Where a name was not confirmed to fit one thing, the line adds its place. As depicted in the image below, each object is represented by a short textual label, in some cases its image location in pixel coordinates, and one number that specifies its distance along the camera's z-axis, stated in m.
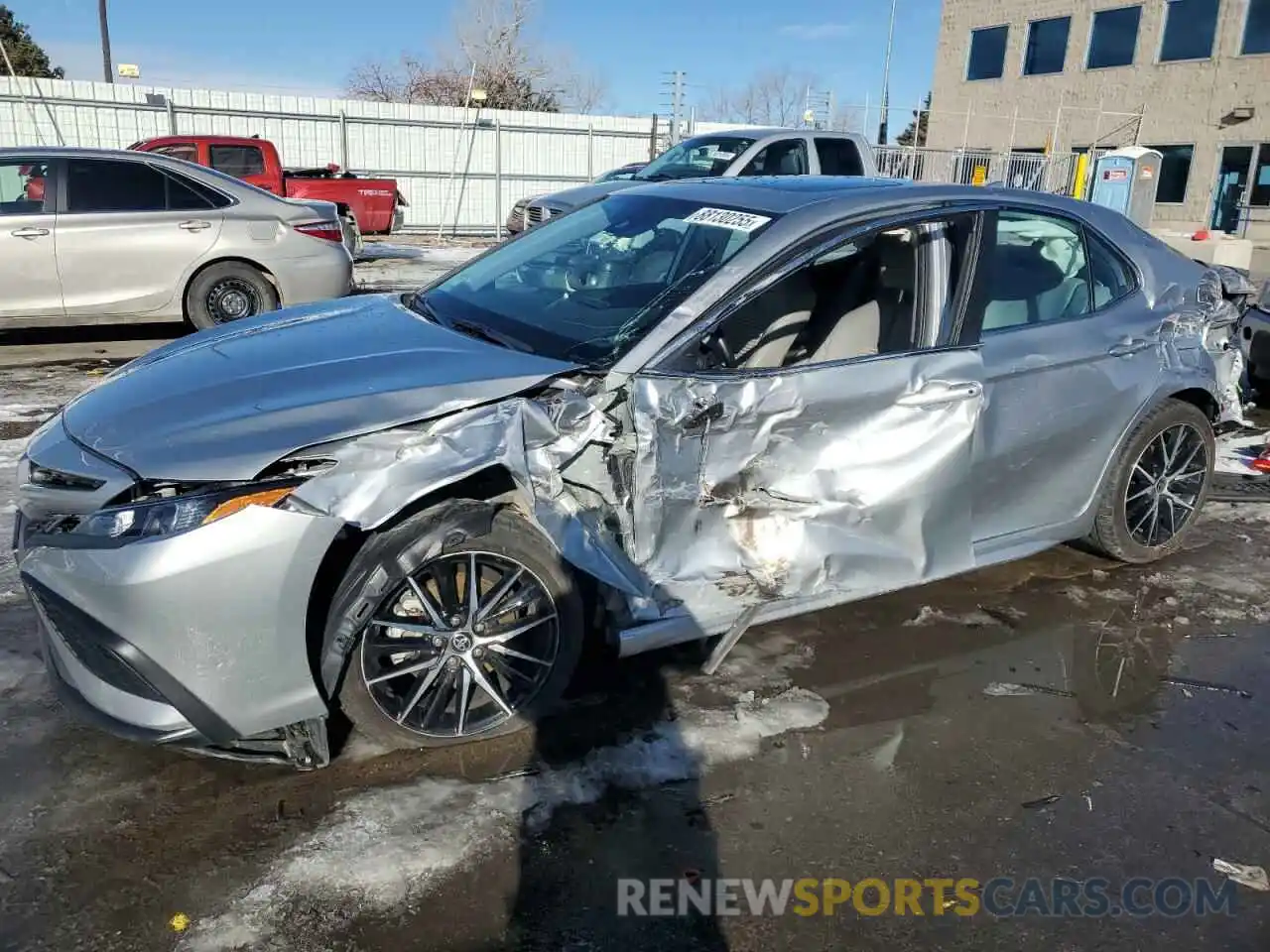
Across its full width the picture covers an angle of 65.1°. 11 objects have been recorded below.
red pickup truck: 14.31
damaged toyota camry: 2.60
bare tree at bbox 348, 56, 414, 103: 47.41
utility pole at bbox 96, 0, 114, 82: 30.15
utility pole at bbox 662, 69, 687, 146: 21.42
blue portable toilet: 17.77
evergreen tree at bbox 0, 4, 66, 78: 34.78
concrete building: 22.94
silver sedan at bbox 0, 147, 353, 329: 7.95
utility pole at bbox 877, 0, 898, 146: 32.06
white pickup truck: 10.92
